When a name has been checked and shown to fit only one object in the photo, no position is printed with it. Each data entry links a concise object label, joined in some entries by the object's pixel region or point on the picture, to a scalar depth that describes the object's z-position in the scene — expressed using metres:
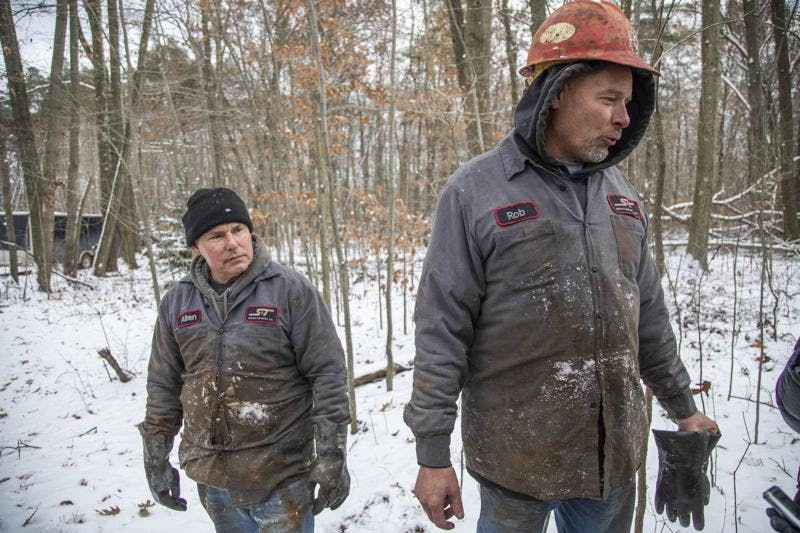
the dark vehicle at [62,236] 14.46
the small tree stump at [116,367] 6.29
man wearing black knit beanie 1.91
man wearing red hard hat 1.38
